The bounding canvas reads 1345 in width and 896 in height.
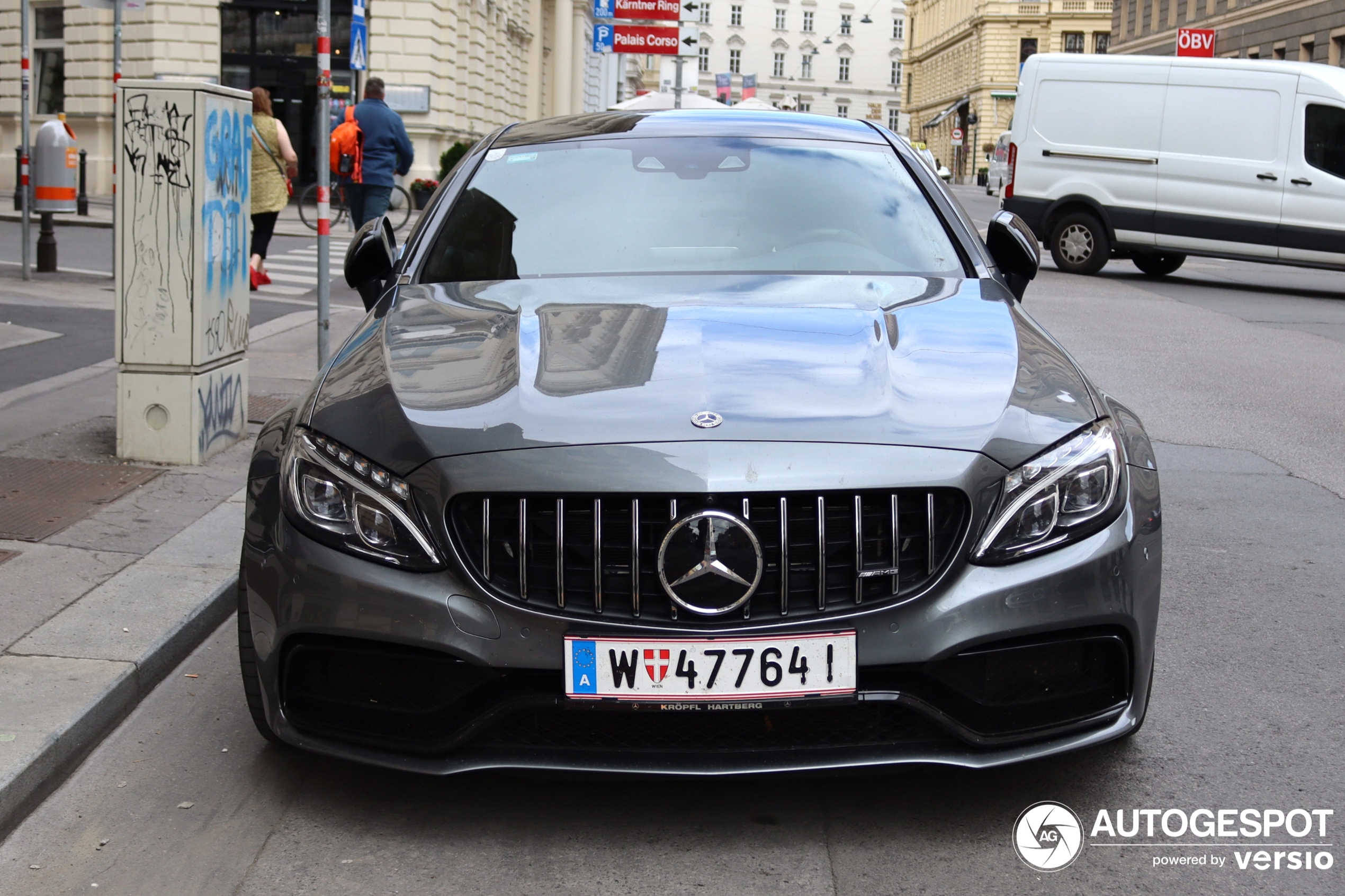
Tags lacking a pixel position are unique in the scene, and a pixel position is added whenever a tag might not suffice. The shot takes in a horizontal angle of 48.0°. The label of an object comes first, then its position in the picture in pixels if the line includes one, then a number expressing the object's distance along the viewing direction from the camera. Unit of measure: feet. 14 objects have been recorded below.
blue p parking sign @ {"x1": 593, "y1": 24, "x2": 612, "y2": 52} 103.81
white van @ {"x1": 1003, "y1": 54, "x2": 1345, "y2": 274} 53.78
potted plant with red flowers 87.51
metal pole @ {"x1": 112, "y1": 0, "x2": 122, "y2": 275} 40.55
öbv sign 94.89
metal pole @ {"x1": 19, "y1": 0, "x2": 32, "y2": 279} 42.37
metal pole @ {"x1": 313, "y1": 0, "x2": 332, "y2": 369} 25.02
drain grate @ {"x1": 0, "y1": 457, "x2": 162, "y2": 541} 16.79
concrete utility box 19.80
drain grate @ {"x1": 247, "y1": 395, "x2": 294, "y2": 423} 23.72
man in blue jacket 40.88
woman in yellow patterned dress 40.93
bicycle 73.46
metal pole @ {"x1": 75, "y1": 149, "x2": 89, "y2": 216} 72.74
